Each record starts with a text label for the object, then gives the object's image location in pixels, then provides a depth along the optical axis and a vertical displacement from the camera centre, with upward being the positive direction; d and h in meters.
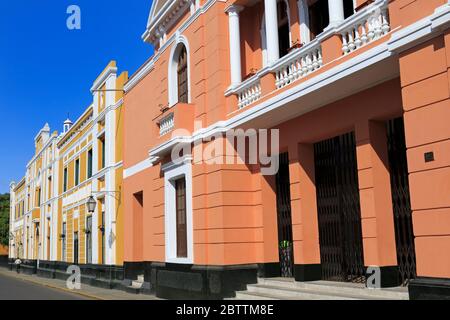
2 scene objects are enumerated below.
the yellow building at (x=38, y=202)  30.53 +2.98
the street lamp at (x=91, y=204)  18.34 +1.42
